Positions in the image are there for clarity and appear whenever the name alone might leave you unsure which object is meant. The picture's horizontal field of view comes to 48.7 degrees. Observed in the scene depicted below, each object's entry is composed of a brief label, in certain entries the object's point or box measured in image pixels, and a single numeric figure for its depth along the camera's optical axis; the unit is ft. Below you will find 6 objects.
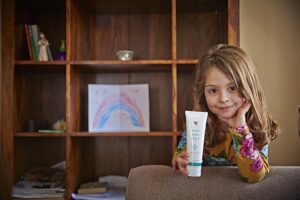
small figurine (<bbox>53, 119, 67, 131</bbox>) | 5.58
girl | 3.02
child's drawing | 5.42
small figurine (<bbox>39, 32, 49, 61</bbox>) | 5.24
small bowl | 5.30
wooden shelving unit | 5.79
